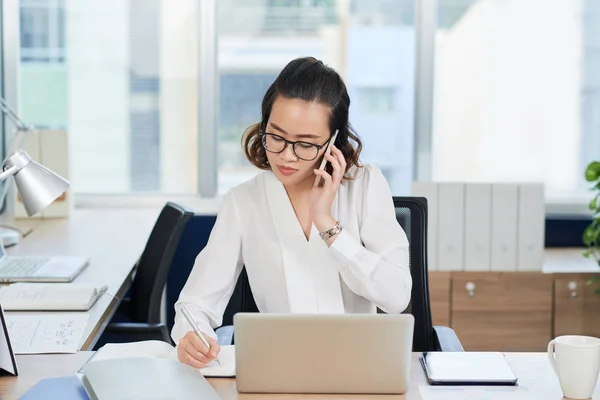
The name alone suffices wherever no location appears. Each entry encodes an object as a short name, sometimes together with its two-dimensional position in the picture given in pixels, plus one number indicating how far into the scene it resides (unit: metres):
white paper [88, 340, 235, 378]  1.57
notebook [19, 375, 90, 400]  1.40
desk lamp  1.98
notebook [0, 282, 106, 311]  2.18
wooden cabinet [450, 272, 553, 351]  3.43
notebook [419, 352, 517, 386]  1.54
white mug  1.45
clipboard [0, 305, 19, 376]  1.54
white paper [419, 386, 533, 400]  1.47
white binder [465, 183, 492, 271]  3.37
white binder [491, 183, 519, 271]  3.38
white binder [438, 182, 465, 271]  3.35
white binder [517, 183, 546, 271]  3.39
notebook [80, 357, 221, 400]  1.35
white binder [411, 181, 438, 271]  3.35
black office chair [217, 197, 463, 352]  2.20
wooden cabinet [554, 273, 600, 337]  3.43
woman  1.87
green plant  3.43
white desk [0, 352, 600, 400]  1.46
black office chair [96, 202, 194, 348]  2.70
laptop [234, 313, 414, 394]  1.39
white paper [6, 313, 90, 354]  1.76
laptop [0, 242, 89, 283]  2.53
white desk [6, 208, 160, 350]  2.30
